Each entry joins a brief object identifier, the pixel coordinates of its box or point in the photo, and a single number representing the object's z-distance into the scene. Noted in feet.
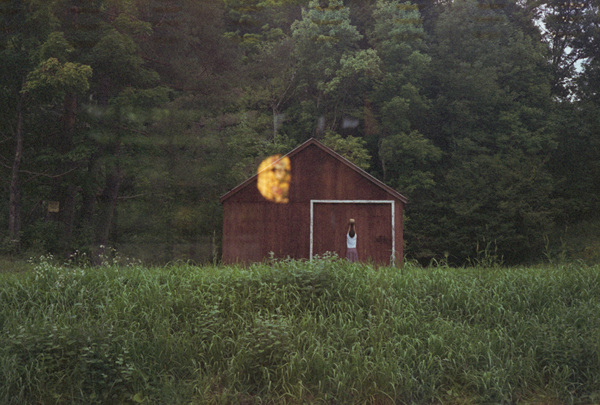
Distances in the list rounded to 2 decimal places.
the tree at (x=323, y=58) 117.83
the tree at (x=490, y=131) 97.04
